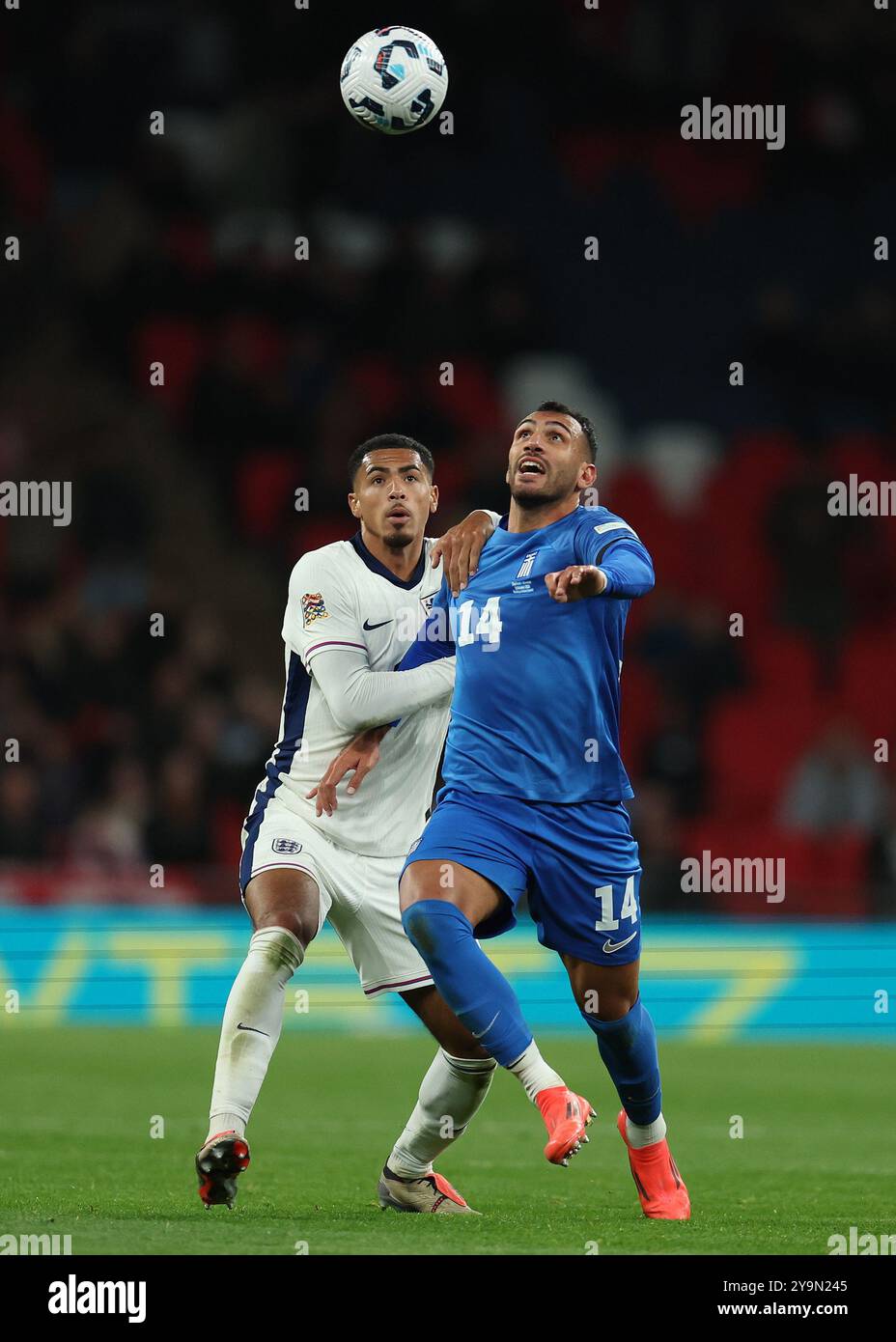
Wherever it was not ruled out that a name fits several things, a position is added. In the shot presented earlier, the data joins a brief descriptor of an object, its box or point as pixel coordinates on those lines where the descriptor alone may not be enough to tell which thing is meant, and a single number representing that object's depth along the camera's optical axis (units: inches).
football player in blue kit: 240.1
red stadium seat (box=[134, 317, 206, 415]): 703.1
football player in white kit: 255.1
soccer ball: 342.6
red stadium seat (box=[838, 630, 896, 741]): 661.9
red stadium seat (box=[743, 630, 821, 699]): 665.6
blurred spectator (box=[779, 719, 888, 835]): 613.9
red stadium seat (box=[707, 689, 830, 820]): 629.0
